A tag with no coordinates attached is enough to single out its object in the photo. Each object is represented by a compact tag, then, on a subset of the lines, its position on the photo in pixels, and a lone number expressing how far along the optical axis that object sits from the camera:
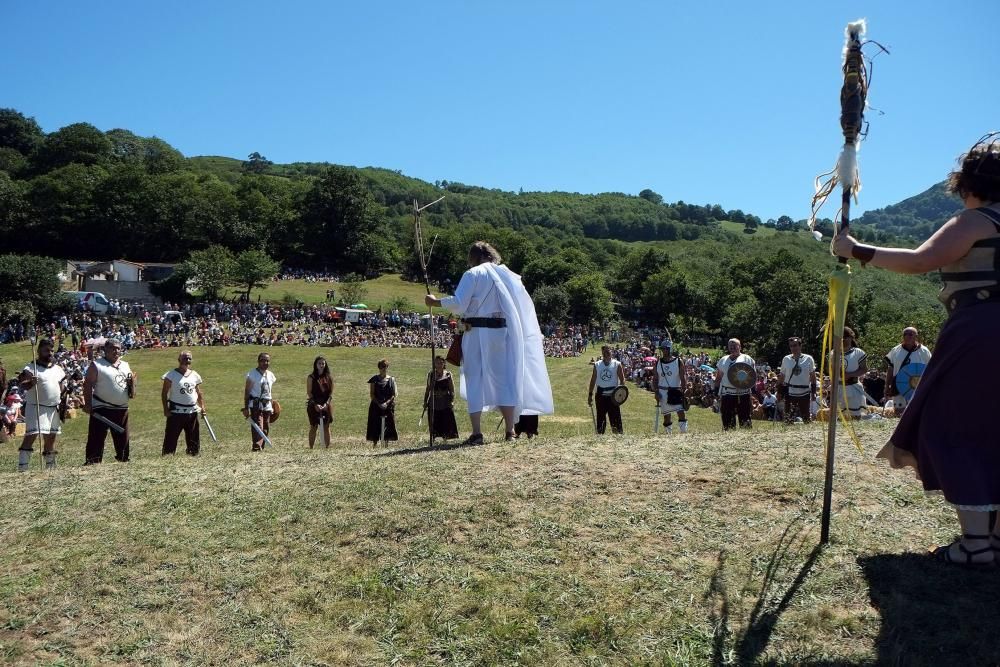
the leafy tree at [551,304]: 87.25
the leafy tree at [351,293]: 71.31
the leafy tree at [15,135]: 147.62
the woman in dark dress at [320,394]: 15.32
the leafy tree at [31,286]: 57.72
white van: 57.69
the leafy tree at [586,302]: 92.31
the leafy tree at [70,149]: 133.12
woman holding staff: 4.14
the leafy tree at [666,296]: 103.00
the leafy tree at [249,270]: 69.62
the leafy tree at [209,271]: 67.19
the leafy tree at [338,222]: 109.69
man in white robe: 9.14
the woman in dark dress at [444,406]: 14.84
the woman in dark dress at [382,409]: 15.65
